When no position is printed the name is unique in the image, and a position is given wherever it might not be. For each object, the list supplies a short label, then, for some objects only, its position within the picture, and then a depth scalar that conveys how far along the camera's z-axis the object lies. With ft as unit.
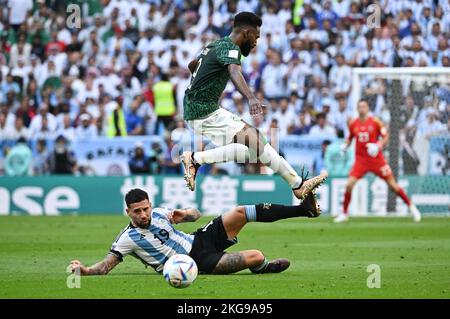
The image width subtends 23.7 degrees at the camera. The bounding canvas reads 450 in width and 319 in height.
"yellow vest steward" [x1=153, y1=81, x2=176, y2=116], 91.82
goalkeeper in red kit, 74.49
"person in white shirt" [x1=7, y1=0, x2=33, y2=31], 102.63
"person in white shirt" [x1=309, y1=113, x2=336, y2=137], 87.66
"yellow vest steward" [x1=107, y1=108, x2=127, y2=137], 90.68
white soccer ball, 36.01
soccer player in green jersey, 42.32
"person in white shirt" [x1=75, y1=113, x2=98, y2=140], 90.58
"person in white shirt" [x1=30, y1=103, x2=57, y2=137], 91.30
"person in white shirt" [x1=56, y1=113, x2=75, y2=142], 88.46
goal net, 82.07
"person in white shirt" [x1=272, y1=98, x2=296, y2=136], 88.94
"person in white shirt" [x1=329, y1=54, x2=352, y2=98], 91.20
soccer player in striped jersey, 38.78
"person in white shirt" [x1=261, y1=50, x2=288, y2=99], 92.84
